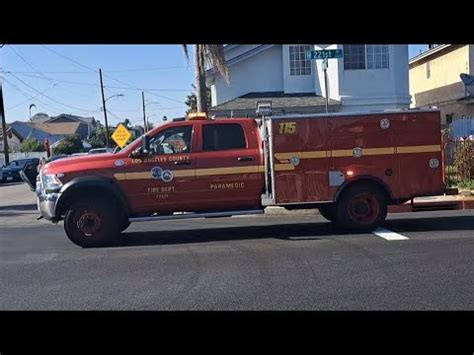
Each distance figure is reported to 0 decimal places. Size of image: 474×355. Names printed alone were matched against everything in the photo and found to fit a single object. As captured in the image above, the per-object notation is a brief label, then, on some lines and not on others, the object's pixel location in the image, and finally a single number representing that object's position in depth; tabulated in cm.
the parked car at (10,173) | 3808
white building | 2427
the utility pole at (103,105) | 5250
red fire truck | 1010
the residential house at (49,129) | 9162
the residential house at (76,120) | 10649
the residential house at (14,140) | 7610
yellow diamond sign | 2452
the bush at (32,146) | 6544
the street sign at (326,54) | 1495
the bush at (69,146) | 5666
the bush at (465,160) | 1678
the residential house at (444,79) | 2941
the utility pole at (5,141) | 3448
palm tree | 1952
